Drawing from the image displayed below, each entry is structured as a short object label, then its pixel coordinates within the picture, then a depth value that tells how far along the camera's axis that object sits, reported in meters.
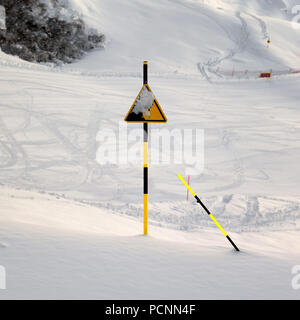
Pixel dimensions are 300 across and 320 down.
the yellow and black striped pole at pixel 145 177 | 9.38
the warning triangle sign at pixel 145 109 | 8.87
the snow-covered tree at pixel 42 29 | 56.34
